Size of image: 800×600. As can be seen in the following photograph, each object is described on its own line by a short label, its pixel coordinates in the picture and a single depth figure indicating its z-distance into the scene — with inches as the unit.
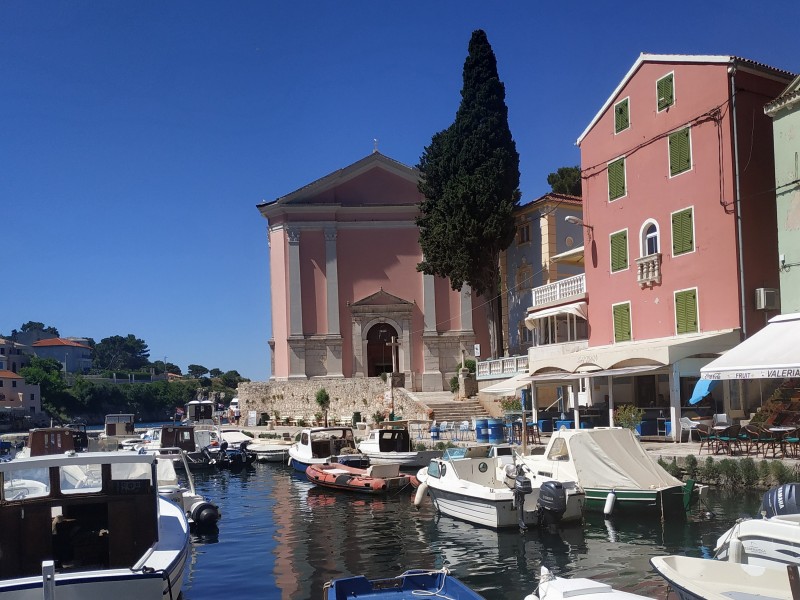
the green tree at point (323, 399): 1750.7
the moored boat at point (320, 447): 1140.5
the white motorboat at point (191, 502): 703.7
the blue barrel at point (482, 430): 1161.4
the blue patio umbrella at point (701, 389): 808.3
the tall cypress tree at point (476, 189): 1535.4
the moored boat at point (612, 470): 650.8
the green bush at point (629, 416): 964.0
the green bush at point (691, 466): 797.9
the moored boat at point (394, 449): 1045.2
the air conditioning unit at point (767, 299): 940.0
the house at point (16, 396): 3799.2
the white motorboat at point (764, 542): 363.6
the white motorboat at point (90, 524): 375.2
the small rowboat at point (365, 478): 895.1
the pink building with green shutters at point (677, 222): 962.7
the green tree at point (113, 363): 7864.2
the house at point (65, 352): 5974.4
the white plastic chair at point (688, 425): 904.9
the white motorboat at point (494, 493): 636.7
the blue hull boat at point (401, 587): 385.7
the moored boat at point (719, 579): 335.9
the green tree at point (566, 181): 2427.4
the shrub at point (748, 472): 750.5
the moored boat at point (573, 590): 329.7
